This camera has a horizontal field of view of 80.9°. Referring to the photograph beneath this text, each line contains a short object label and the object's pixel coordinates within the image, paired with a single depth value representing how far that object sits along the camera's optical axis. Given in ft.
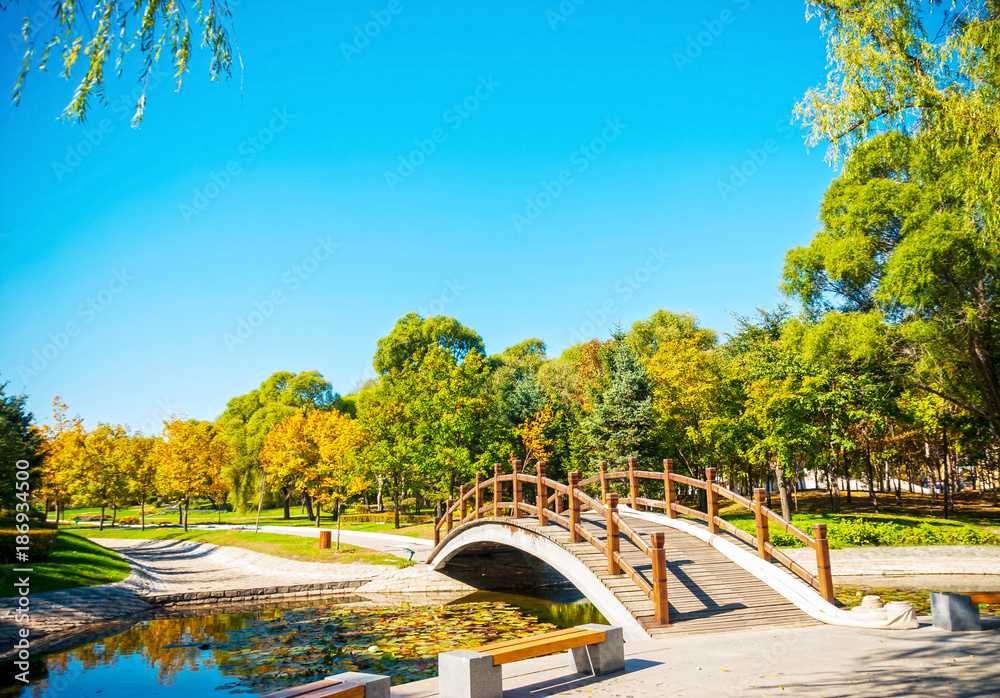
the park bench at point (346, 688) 16.44
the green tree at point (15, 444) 59.26
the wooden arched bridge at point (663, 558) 30.91
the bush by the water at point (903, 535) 62.44
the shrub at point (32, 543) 51.44
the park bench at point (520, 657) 19.40
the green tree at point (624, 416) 94.22
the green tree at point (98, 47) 15.14
